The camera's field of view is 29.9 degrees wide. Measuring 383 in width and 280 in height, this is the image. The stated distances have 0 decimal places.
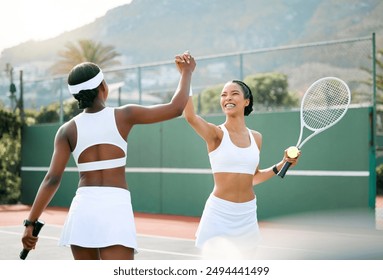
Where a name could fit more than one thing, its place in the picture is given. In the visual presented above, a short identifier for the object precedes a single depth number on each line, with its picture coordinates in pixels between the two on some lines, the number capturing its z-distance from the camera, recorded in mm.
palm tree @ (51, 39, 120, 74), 36406
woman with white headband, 3705
